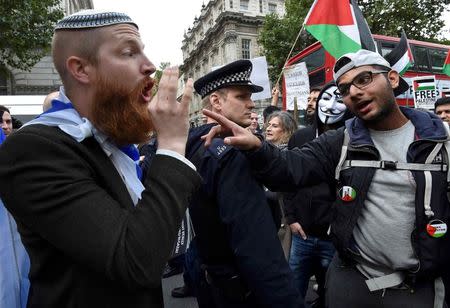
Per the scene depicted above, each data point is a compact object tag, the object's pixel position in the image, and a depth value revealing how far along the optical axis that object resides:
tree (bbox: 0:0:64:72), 12.50
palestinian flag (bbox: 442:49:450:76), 7.38
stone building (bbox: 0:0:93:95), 21.86
